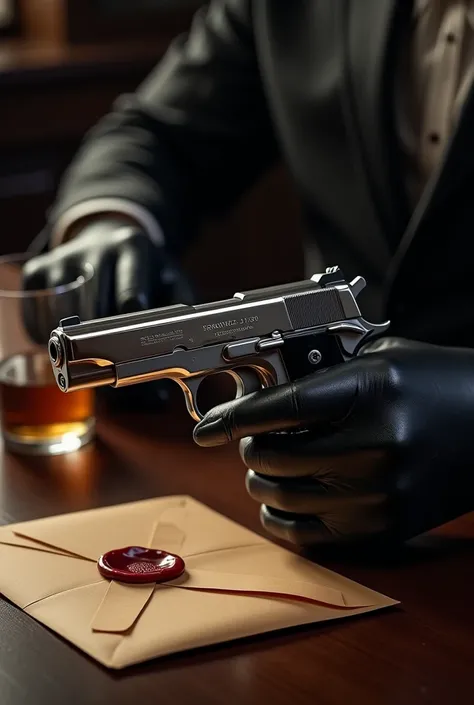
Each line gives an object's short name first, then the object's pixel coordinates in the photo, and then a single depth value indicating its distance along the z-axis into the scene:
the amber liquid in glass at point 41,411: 1.31
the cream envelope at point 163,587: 1.04
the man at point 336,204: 1.13
